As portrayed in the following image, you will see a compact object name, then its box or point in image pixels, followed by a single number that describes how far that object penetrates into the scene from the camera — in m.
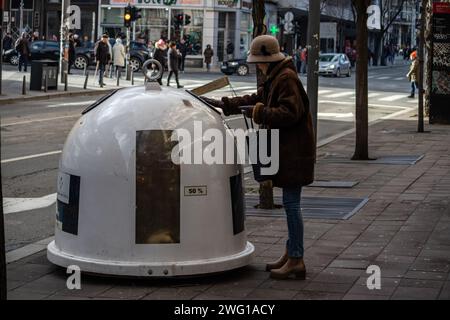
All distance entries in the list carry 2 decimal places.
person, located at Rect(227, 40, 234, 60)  59.56
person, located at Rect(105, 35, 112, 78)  39.62
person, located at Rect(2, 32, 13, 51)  53.59
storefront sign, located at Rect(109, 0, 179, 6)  60.06
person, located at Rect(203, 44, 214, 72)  57.56
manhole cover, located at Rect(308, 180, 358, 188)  12.62
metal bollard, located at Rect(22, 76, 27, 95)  29.47
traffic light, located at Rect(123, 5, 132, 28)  42.69
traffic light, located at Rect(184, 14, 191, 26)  58.09
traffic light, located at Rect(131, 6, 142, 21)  43.08
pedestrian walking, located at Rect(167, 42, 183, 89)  38.69
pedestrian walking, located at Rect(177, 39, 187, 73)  54.56
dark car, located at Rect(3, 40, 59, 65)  47.62
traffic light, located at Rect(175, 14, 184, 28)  54.75
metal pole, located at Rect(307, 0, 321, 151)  14.43
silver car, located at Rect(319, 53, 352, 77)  54.75
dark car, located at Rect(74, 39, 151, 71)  47.94
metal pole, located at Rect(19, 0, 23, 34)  65.12
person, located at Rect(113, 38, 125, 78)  38.75
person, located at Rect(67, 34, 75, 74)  45.31
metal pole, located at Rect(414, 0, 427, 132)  21.28
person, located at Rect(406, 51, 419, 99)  32.32
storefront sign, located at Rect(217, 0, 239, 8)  60.44
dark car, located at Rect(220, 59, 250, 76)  52.14
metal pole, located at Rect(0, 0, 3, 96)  5.18
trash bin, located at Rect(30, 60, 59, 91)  31.53
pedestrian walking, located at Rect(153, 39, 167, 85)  38.19
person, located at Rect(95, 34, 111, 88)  36.41
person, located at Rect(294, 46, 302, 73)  59.25
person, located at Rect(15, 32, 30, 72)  43.62
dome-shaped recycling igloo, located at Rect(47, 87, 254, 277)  6.73
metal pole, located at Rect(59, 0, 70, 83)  35.53
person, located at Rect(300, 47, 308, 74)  56.01
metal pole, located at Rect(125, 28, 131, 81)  40.07
